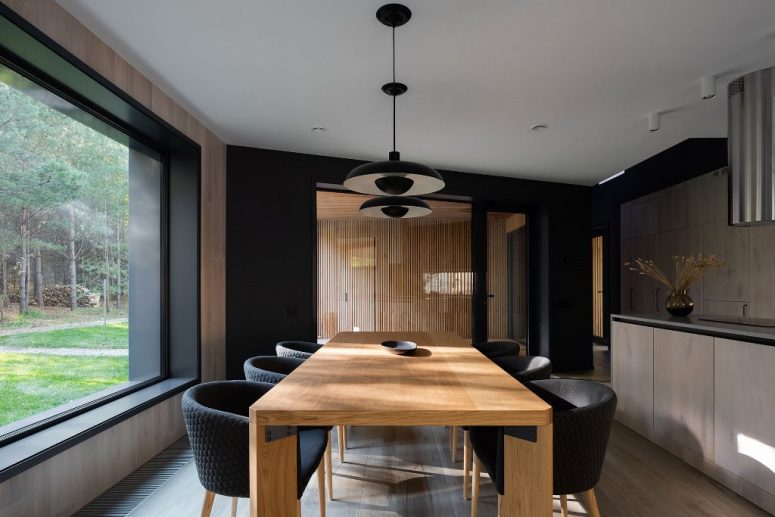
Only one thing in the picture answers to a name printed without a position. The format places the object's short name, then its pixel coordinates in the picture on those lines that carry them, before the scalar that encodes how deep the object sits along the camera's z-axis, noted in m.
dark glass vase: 3.62
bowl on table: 2.88
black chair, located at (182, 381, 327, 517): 1.75
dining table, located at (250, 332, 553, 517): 1.62
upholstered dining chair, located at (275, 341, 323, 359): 3.20
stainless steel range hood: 3.02
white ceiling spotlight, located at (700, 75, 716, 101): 3.22
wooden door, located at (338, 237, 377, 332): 5.64
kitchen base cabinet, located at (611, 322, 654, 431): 3.60
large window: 2.44
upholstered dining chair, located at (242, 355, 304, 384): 2.56
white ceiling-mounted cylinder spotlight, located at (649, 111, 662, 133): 3.92
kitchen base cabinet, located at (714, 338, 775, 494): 2.49
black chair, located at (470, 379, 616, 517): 1.78
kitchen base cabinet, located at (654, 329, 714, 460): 2.96
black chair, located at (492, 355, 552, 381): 2.70
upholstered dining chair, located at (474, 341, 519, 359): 3.62
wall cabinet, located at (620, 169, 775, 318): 4.88
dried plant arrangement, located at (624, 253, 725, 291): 3.62
